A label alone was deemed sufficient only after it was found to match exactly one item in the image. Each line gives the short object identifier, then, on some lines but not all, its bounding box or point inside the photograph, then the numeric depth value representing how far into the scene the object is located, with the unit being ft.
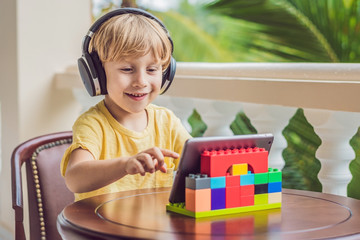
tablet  4.40
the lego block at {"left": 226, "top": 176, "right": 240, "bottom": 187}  4.44
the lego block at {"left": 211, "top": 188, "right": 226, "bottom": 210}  4.40
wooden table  4.03
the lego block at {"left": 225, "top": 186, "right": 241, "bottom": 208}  4.45
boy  5.05
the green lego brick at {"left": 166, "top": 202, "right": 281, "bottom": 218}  4.37
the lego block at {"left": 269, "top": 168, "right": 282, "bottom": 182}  4.63
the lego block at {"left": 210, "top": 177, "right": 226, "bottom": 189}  4.39
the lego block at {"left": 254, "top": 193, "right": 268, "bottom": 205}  4.55
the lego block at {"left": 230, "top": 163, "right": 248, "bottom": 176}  4.48
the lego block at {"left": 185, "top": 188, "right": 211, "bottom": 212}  4.34
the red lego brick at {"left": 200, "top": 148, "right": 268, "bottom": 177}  4.41
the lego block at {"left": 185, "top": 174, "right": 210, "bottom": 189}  4.34
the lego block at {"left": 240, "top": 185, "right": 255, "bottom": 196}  4.49
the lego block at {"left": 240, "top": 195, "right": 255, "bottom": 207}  4.50
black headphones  5.32
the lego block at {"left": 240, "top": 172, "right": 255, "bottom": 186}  4.50
